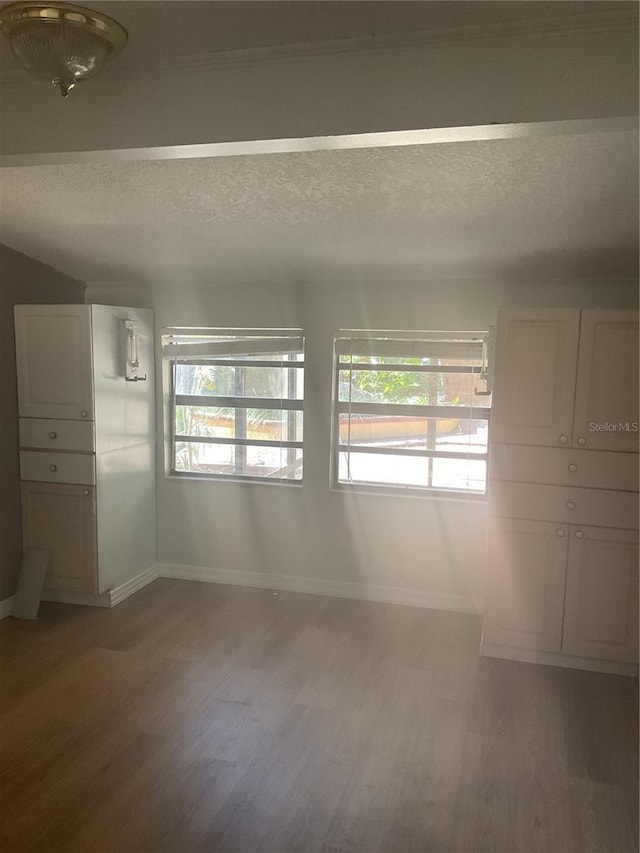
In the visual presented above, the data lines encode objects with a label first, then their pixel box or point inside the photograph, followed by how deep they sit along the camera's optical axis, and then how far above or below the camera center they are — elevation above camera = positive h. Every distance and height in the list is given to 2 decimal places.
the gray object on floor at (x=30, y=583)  3.81 -1.23
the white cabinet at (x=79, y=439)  3.75 -0.39
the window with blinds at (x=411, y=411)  3.90 -0.20
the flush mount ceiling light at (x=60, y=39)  1.55 +0.81
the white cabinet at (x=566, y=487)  3.11 -0.52
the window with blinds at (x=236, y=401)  4.21 -0.17
